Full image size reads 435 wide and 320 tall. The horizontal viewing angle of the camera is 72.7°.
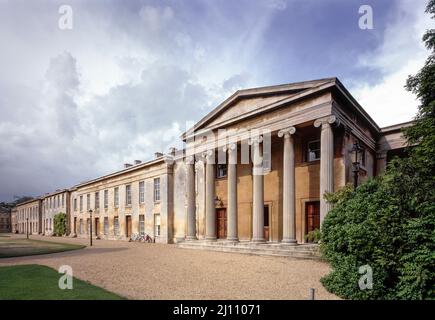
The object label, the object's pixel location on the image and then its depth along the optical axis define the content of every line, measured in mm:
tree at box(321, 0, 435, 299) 6418
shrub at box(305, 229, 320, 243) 10055
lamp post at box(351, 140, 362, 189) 12023
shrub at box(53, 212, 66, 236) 45781
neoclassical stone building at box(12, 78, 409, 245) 15361
